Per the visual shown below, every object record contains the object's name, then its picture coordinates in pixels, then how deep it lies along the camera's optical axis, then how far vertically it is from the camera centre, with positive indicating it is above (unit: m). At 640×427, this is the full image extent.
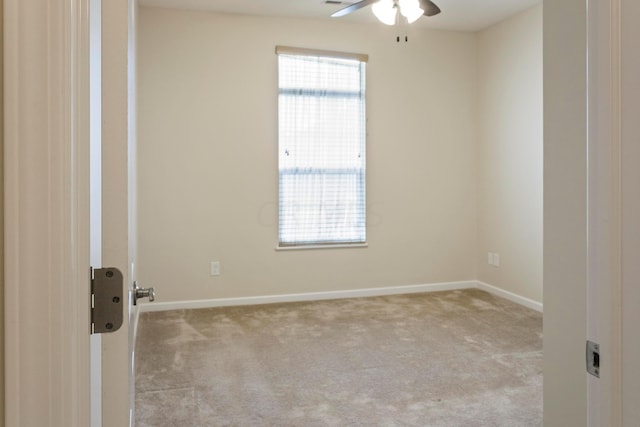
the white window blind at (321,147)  4.74 +0.62
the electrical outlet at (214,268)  4.61 -0.51
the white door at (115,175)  0.69 +0.05
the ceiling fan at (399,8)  2.98 +1.23
